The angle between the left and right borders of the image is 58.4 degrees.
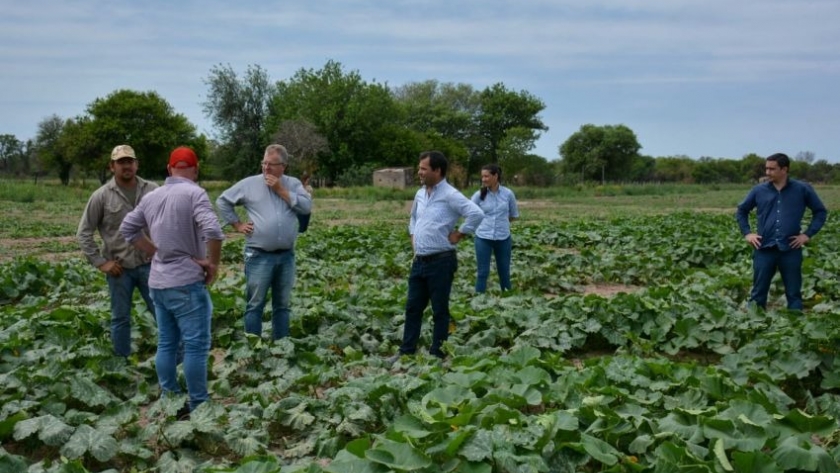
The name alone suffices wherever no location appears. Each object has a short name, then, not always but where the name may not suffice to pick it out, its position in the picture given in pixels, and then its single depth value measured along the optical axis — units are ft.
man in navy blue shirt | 22.17
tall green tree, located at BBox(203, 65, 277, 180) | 193.16
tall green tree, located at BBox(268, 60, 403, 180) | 194.18
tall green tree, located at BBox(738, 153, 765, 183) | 291.63
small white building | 173.06
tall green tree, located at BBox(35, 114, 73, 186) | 192.84
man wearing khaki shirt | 17.48
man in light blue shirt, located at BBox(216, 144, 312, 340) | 18.24
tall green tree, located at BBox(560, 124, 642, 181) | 254.88
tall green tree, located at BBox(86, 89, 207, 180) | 174.91
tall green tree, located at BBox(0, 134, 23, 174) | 279.69
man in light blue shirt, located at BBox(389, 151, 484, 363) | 18.89
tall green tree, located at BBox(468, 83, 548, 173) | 261.65
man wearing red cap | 14.24
